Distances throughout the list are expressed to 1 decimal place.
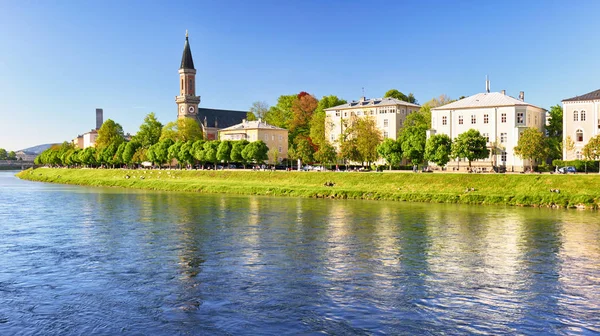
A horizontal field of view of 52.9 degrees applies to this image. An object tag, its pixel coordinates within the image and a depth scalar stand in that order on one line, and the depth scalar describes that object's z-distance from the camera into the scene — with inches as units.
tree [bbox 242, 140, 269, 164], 4296.3
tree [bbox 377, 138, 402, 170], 3561.5
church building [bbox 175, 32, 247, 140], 6939.0
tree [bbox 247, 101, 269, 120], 6678.2
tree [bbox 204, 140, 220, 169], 4537.4
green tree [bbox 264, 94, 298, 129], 5964.6
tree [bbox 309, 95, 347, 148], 4768.7
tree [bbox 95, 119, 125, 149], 6437.0
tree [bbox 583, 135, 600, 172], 2856.8
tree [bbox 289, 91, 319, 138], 5644.7
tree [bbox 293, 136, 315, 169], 4379.9
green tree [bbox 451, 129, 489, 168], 3253.0
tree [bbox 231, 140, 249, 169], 4404.5
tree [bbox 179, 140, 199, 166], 4722.0
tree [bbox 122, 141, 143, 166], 5462.6
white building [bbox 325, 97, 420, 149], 4517.7
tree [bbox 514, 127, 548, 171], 3129.9
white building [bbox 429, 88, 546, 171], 3496.6
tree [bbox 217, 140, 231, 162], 4463.6
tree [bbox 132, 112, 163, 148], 6013.8
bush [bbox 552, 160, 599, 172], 2989.7
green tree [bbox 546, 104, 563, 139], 3713.1
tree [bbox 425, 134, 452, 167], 3279.3
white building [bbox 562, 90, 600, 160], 3137.3
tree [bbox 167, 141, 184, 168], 4835.1
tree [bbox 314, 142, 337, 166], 4087.1
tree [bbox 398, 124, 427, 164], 3447.3
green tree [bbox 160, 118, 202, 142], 5782.5
